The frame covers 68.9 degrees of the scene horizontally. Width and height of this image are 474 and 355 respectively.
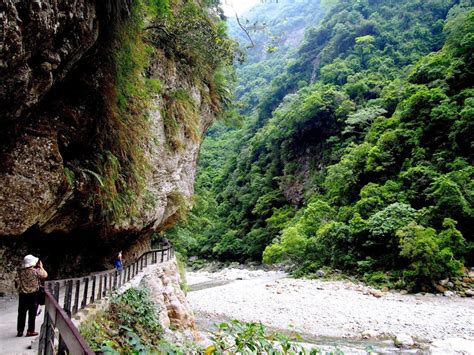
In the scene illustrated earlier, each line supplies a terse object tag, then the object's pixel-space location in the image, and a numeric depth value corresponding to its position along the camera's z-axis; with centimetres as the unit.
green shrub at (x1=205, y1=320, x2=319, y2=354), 369
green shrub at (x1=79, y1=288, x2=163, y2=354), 553
